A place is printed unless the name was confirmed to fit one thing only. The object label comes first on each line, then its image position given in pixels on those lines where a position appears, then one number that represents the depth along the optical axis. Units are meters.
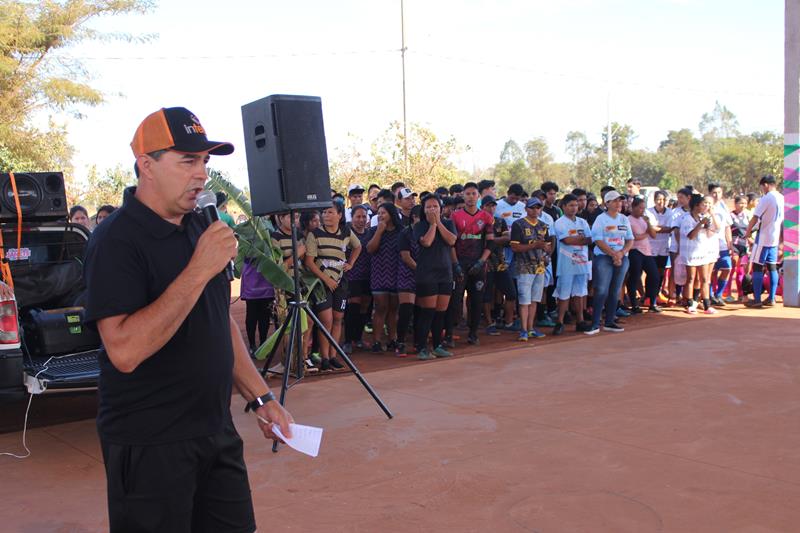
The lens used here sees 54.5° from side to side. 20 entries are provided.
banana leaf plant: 7.35
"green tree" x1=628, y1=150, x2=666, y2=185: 70.75
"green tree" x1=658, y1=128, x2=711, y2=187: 67.00
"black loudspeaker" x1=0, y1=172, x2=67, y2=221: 6.47
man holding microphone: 2.27
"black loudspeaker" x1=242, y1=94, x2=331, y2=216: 6.34
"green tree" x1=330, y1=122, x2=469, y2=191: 24.72
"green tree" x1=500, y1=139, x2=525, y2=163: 107.91
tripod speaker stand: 6.26
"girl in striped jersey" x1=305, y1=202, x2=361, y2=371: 8.73
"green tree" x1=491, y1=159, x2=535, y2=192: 68.62
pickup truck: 5.82
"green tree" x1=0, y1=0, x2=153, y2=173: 23.02
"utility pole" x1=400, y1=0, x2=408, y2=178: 23.61
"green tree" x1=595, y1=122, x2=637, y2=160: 61.28
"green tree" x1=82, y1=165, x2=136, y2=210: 34.88
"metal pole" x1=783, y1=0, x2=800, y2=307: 12.77
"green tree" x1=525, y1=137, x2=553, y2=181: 71.31
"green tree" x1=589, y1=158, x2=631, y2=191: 46.69
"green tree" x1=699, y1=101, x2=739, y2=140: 108.62
